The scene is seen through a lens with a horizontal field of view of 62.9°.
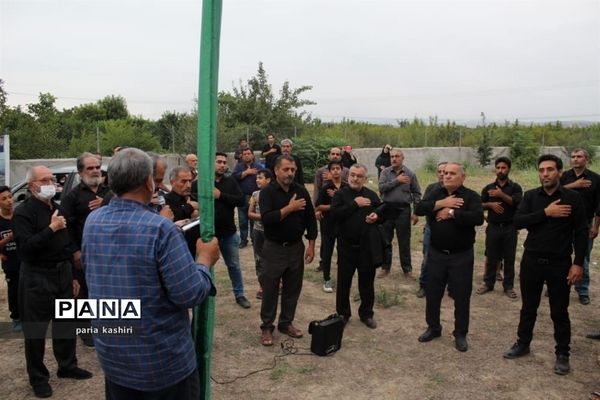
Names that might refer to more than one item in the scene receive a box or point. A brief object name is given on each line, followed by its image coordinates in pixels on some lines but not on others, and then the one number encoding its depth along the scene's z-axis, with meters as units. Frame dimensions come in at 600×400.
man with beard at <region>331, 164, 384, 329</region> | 5.30
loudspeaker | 4.74
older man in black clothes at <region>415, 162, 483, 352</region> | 4.84
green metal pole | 2.43
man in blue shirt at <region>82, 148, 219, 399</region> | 2.15
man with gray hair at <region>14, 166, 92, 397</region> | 3.83
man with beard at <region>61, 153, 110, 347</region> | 4.41
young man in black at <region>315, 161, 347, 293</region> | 6.27
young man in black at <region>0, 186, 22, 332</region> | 4.95
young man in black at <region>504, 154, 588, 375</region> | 4.42
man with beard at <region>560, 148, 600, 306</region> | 5.95
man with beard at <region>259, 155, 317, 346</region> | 4.94
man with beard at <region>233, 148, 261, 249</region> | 8.38
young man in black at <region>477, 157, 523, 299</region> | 6.41
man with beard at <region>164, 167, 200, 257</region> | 4.90
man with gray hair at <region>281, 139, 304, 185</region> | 9.00
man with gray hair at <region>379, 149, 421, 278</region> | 7.19
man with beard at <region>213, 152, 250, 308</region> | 5.81
